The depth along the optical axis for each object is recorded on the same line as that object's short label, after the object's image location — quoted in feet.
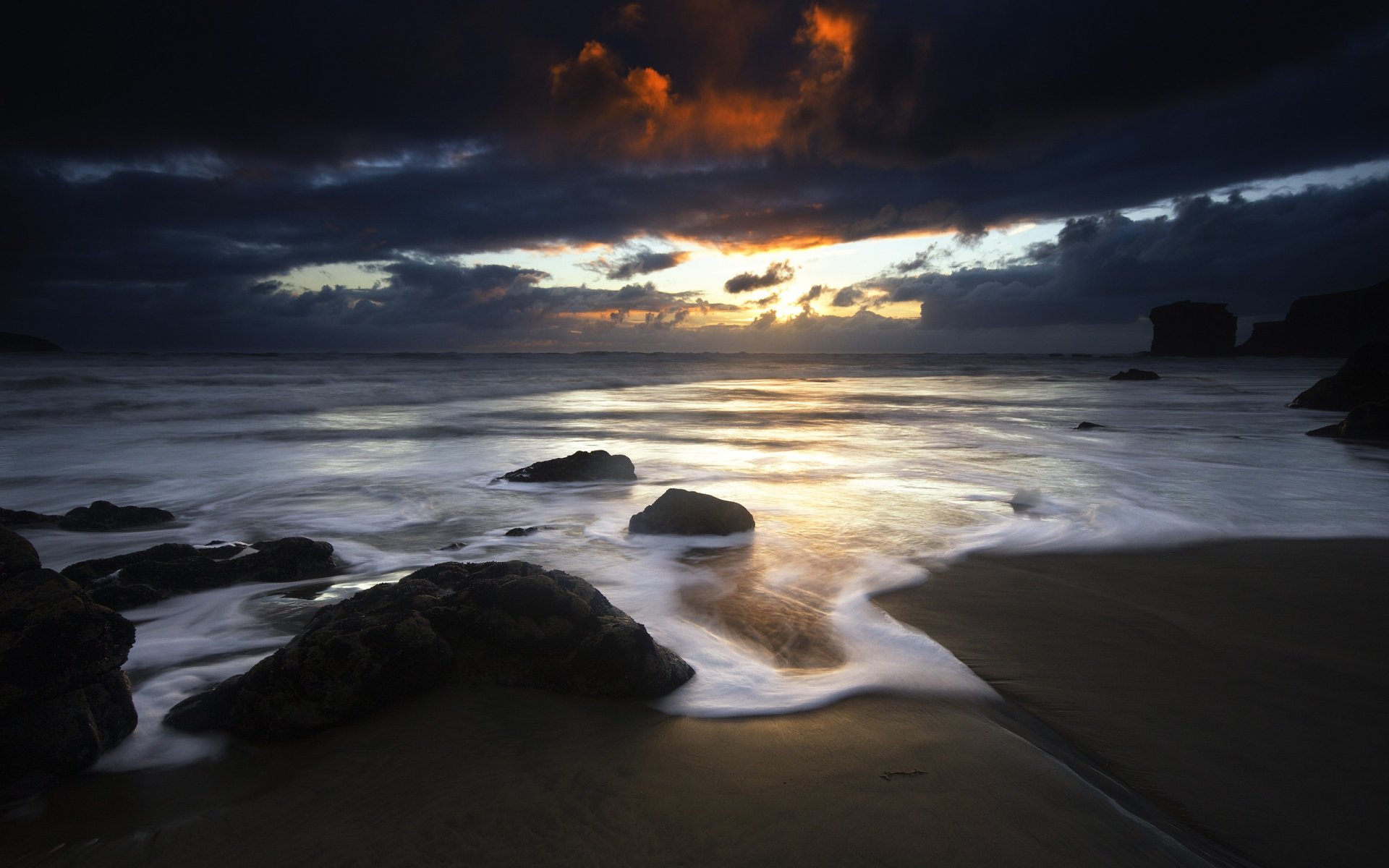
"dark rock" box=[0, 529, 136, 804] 7.01
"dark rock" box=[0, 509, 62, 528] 20.16
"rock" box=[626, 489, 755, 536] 18.02
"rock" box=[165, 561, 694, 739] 8.25
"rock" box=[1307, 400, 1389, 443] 36.27
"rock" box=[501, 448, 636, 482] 26.58
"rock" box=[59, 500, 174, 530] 19.83
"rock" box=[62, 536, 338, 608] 13.05
